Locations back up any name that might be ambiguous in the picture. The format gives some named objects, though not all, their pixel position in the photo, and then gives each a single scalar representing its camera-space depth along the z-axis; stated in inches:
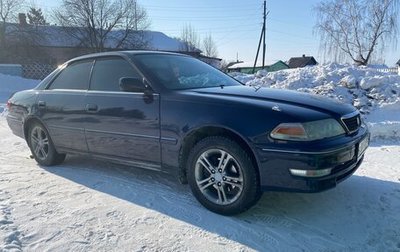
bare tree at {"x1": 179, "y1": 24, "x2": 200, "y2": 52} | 1918.1
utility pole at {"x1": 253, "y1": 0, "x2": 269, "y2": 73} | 1357.0
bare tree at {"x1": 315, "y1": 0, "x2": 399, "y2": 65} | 781.9
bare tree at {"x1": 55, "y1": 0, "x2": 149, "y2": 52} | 1330.0
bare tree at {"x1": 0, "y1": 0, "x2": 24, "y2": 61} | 1150.3
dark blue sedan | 122.4
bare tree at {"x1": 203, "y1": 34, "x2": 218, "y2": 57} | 2449.6
